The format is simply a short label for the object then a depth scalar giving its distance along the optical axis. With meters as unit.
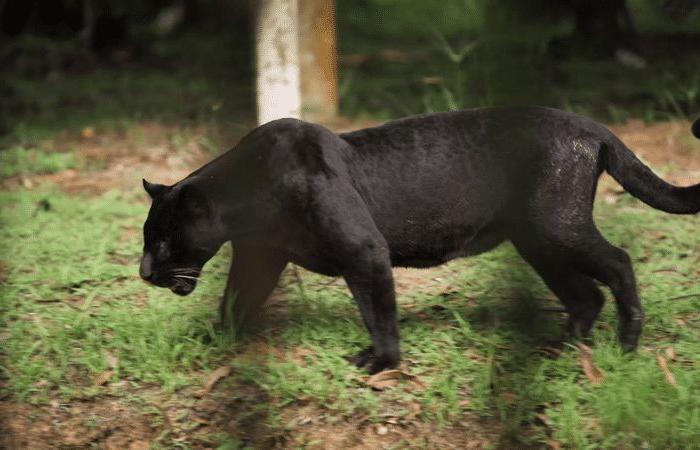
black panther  7.95
